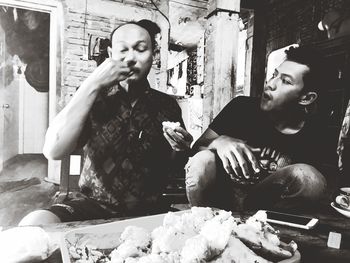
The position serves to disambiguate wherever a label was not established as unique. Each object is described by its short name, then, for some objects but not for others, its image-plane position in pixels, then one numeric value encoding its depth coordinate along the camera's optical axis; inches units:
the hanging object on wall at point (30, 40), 71.8
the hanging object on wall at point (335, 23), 96.9
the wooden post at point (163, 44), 81.5
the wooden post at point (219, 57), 88.0
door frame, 74.4
